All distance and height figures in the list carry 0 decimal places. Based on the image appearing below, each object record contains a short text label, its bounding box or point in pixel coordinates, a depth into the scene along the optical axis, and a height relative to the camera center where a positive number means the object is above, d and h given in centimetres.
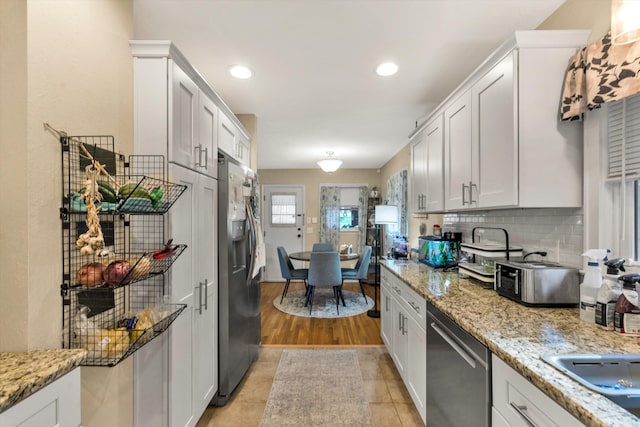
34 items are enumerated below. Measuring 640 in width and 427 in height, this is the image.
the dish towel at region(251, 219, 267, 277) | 245 -34
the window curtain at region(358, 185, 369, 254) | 633 +1
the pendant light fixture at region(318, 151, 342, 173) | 457 +82
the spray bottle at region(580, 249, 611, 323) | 117 -30
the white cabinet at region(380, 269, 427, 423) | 174 -89
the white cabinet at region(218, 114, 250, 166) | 212 +63
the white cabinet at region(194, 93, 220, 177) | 172 +50
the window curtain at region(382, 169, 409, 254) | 460 +26
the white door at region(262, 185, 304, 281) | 642 -6
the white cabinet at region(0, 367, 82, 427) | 71 -54
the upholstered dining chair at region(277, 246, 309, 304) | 437 -90
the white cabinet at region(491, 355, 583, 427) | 78 -59
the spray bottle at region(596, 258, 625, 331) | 112 -31
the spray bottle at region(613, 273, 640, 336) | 106 -36
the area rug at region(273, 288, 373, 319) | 398 -140
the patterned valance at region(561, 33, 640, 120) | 110 +60
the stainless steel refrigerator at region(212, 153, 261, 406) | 201 -46
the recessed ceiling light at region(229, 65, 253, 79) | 215 +112
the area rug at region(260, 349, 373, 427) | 192 -140
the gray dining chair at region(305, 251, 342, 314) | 388 -77
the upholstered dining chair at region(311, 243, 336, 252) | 504 -59
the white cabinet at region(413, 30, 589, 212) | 141 +46
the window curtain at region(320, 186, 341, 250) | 636 +1
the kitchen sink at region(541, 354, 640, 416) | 89 -49
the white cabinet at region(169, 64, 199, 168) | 144 +53
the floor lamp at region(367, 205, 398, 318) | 444 +1
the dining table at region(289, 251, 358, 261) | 441 -68
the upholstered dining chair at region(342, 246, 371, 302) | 427 -86
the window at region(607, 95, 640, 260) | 123 +24
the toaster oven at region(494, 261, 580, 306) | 139 -35
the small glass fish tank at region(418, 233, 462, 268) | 252 -33
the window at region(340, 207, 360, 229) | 641 -6
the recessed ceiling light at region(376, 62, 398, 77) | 210 +112
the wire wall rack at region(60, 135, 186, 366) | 102 -18
